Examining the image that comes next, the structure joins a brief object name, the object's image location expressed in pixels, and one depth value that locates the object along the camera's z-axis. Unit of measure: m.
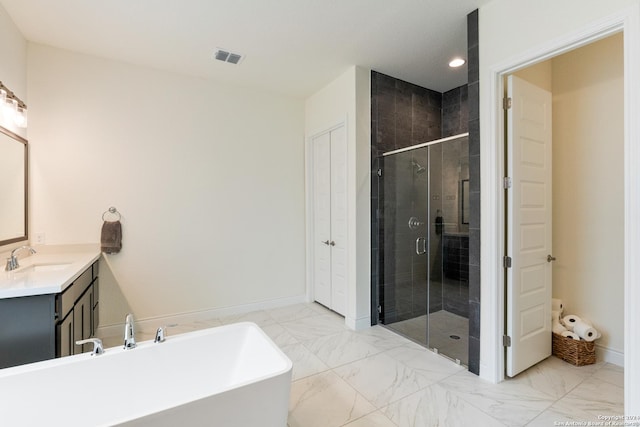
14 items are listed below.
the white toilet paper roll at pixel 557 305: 2.79
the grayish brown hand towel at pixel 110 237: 3.06
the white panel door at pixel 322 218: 3.90
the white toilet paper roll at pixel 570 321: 2.65
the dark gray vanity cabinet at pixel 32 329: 1.69
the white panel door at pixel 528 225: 2.29
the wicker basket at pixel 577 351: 2.49
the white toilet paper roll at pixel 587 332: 2.53
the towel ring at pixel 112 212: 3.12
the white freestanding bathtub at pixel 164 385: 1.28
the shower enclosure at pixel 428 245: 2.88
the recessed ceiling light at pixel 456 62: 3.18
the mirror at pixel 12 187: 2.37
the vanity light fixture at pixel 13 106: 2.29
